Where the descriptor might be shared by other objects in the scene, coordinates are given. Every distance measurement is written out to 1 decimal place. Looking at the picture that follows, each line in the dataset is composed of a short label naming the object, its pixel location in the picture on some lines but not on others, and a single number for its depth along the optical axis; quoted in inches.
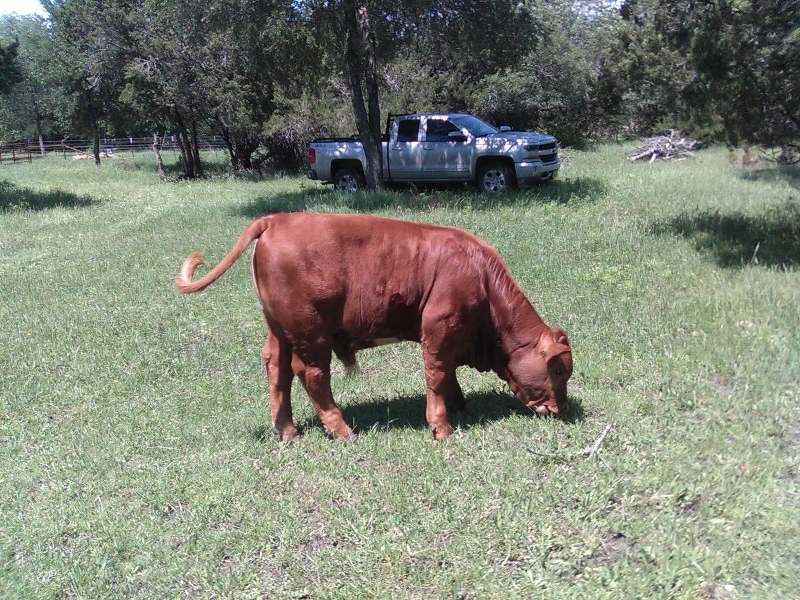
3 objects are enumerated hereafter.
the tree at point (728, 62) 379.9
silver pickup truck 637.3
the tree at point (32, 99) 1562.3
